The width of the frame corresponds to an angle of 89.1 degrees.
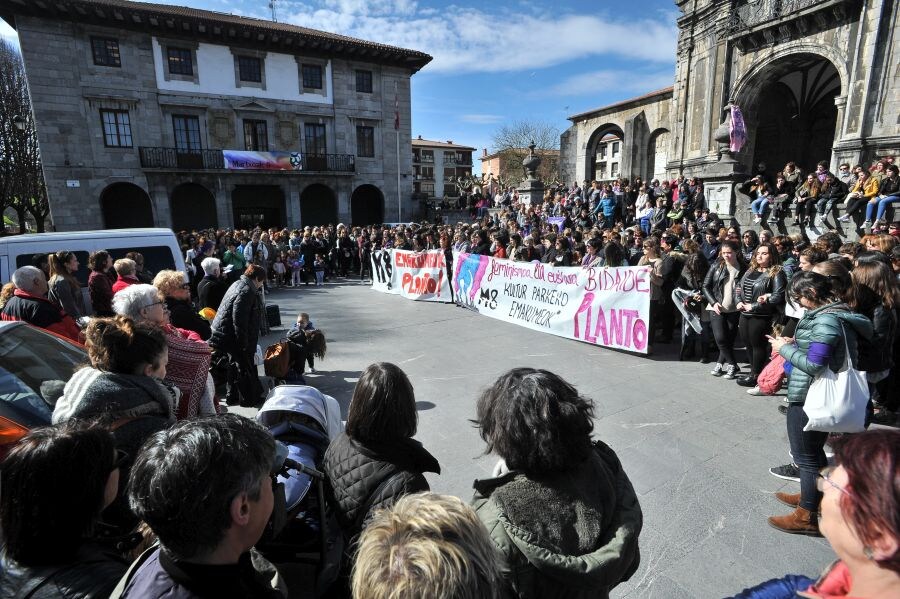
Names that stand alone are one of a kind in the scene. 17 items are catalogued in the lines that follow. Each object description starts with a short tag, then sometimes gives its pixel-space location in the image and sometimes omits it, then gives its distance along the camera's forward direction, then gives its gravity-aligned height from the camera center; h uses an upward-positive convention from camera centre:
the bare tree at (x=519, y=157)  54.09 +7.72
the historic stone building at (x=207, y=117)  22.14 +5.79
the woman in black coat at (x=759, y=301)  5.29 -0.92
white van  6.79 -0.39
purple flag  14.55 +2.92
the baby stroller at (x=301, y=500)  2.16 -1.40
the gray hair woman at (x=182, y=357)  3.22 -0.97
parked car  2.80 -1.09
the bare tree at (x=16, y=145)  25.36 +4.29
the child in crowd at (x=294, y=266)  15.16 -1.47
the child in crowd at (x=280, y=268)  14.52 -1.45
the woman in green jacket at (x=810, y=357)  2.93 -0.87
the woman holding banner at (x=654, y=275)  6.85 -0.78
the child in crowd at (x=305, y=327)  5.66 -1.32
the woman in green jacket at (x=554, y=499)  1.47 -0.95
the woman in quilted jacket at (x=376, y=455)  1.96 -1.02
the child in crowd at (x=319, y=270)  15.75 -1.64
